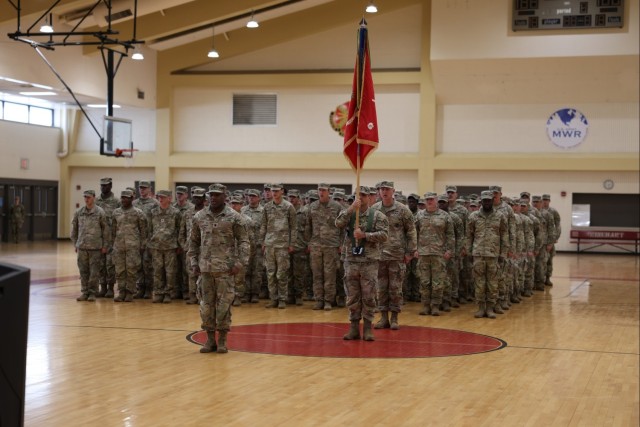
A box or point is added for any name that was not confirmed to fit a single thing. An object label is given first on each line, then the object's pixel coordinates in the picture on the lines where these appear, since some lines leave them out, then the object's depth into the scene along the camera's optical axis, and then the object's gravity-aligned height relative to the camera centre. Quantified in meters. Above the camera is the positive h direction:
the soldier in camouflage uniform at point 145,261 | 13.61 -1.28
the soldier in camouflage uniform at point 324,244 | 12.67 -0.87
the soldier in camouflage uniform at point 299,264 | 13.38 -1.25
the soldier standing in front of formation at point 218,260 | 8.55 -0.77
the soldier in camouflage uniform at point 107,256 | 13.46 -1.20
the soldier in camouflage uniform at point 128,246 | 13.04 -0.99
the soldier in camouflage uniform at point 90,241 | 12.96 -0.92
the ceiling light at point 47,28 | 18.53 +3.36
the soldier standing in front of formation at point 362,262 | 9.46 -0.84
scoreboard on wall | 22.27 +4.79
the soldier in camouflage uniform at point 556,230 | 17.22 -0.77
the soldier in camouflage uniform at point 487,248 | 11.84 -0.81
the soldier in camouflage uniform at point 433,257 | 12.25 -1.00
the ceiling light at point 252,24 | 22.77 +4.37
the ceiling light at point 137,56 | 21.04 +3.16
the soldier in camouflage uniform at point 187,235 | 12.76 -0.80
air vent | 27.64 +2.50
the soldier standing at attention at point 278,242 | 12.91 -0.86
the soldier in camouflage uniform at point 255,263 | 13.60 -1.27
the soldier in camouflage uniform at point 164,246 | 13.02 -0.98
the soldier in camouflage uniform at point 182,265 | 13.26 -1.30
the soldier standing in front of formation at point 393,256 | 10.73 -0.87
